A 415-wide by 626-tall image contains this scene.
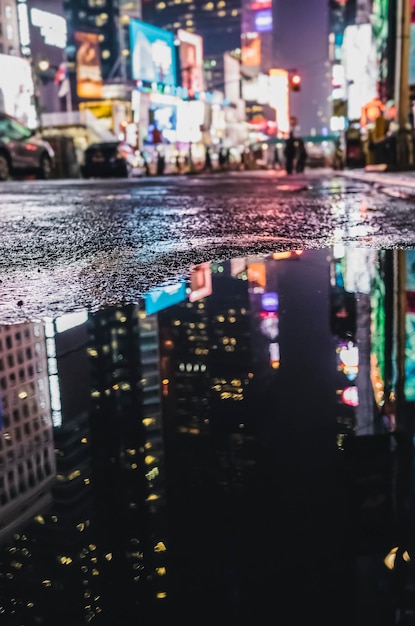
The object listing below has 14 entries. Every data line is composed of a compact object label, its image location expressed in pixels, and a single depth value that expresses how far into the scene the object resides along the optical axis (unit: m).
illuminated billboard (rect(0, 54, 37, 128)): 47.47
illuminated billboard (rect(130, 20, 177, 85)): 68.31
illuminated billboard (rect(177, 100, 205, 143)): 75.56
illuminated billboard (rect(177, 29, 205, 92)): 85.44
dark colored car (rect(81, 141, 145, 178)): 28.97
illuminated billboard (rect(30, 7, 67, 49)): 74.25
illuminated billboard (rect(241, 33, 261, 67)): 130.12
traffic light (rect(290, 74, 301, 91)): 41.75
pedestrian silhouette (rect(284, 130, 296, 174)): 26.94
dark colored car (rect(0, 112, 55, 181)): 17.42
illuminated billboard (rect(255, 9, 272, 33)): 148.50
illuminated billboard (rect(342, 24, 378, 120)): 46.66
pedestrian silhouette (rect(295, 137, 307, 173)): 28.25
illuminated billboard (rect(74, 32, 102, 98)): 72.25
